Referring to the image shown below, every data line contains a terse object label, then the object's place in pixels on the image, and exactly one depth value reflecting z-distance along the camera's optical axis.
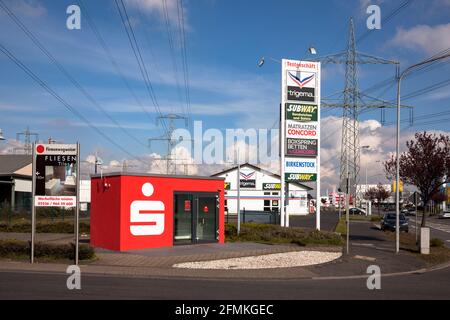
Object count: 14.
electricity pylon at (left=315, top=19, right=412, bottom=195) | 50.69
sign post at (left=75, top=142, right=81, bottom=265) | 16.38
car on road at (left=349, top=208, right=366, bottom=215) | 91.88
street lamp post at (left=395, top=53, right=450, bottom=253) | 23.41
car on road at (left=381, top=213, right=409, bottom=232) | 42.62
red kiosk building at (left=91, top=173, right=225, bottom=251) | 21.38
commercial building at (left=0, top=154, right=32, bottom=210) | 52.75
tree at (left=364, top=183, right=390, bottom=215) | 82.06
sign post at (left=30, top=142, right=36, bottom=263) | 16.91
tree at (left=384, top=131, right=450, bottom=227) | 27.38
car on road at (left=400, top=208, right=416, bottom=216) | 105.62
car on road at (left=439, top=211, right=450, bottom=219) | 88.34
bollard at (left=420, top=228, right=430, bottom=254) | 23.19
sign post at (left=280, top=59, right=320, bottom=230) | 30.52
